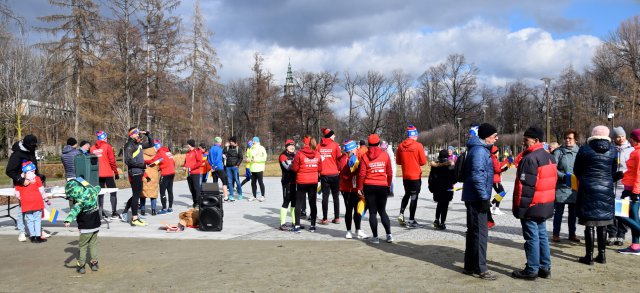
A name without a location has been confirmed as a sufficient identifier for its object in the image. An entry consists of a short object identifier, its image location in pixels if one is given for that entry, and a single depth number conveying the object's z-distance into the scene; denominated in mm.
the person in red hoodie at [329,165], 9109
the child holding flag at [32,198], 7946
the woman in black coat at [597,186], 5992
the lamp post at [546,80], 33506
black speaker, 9008
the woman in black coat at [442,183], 8664
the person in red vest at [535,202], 5477
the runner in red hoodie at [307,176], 8617
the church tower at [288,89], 70231
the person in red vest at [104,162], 10031
